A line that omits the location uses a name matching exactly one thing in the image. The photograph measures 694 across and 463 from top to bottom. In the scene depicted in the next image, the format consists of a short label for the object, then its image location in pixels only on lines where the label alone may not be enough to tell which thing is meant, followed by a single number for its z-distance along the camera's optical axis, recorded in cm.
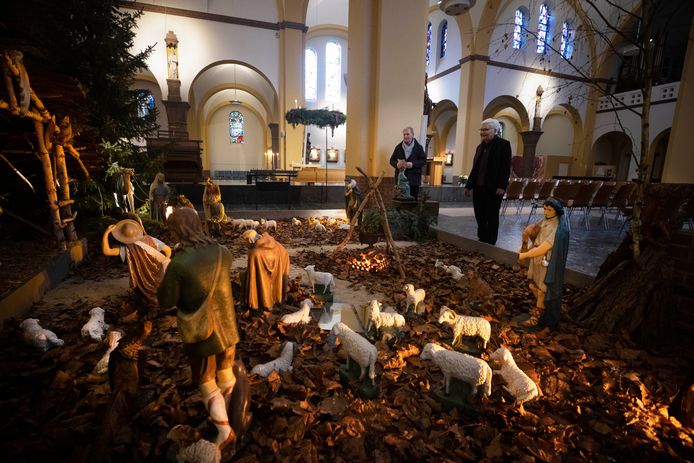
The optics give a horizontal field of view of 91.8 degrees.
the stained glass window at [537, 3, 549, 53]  1926
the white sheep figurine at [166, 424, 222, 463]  157
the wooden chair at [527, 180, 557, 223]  1004
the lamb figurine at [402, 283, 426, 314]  344
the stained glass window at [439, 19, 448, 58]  2063
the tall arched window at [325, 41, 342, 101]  2464
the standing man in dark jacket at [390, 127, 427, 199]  724
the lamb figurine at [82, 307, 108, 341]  271
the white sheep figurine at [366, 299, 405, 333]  296
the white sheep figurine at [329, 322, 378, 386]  219
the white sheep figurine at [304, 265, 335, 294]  382
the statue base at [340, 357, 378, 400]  223
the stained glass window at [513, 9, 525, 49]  1852
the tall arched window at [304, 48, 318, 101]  2450
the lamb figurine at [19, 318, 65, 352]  255
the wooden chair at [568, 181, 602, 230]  841
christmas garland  1428
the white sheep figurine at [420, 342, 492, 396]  207
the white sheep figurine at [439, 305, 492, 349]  275
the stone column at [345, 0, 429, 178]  828
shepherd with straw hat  310
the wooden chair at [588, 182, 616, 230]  866
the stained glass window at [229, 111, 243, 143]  2730
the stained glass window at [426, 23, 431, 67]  2225
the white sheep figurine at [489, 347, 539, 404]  213
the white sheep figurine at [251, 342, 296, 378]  235
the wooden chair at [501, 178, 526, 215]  998
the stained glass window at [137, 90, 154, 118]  680
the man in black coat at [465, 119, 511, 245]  538
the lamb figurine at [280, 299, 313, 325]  304
